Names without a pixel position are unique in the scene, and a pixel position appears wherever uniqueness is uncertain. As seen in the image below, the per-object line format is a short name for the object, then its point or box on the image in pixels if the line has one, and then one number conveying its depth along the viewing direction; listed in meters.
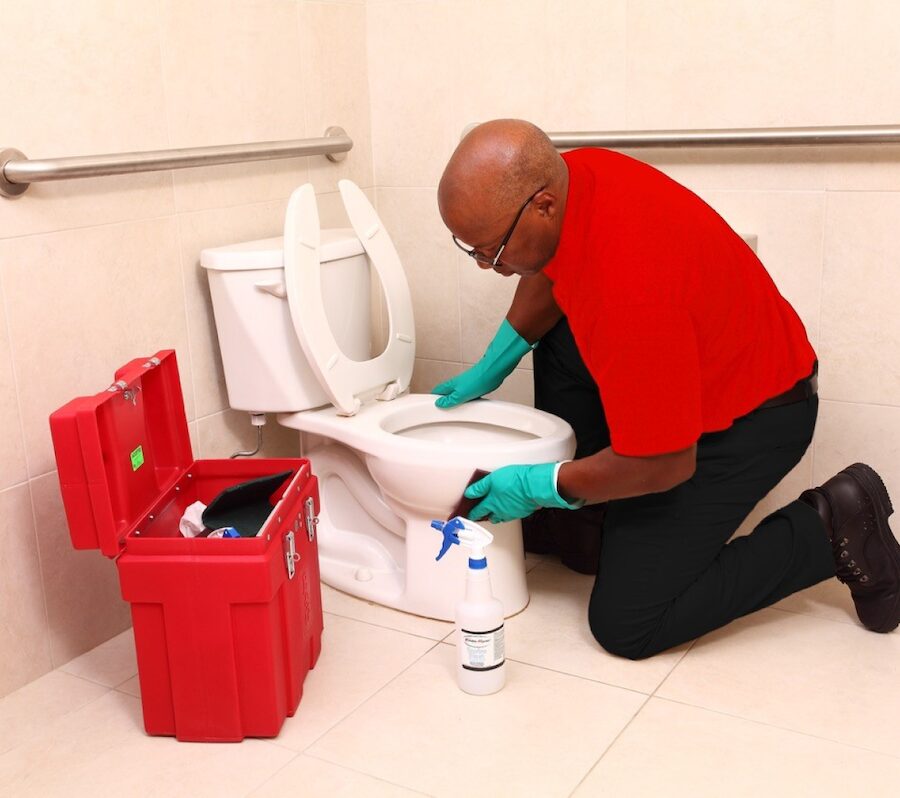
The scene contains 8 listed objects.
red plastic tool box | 1.43
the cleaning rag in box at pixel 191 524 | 1.63
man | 1.43
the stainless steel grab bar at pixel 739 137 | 1.76
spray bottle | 1.58
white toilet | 1.77
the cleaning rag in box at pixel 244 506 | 1.60
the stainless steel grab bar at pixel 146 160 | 1.56
